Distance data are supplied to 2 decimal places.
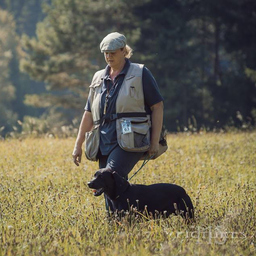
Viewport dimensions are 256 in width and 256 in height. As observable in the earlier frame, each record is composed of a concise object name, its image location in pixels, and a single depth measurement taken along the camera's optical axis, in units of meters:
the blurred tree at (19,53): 92.95
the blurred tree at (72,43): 55.48
